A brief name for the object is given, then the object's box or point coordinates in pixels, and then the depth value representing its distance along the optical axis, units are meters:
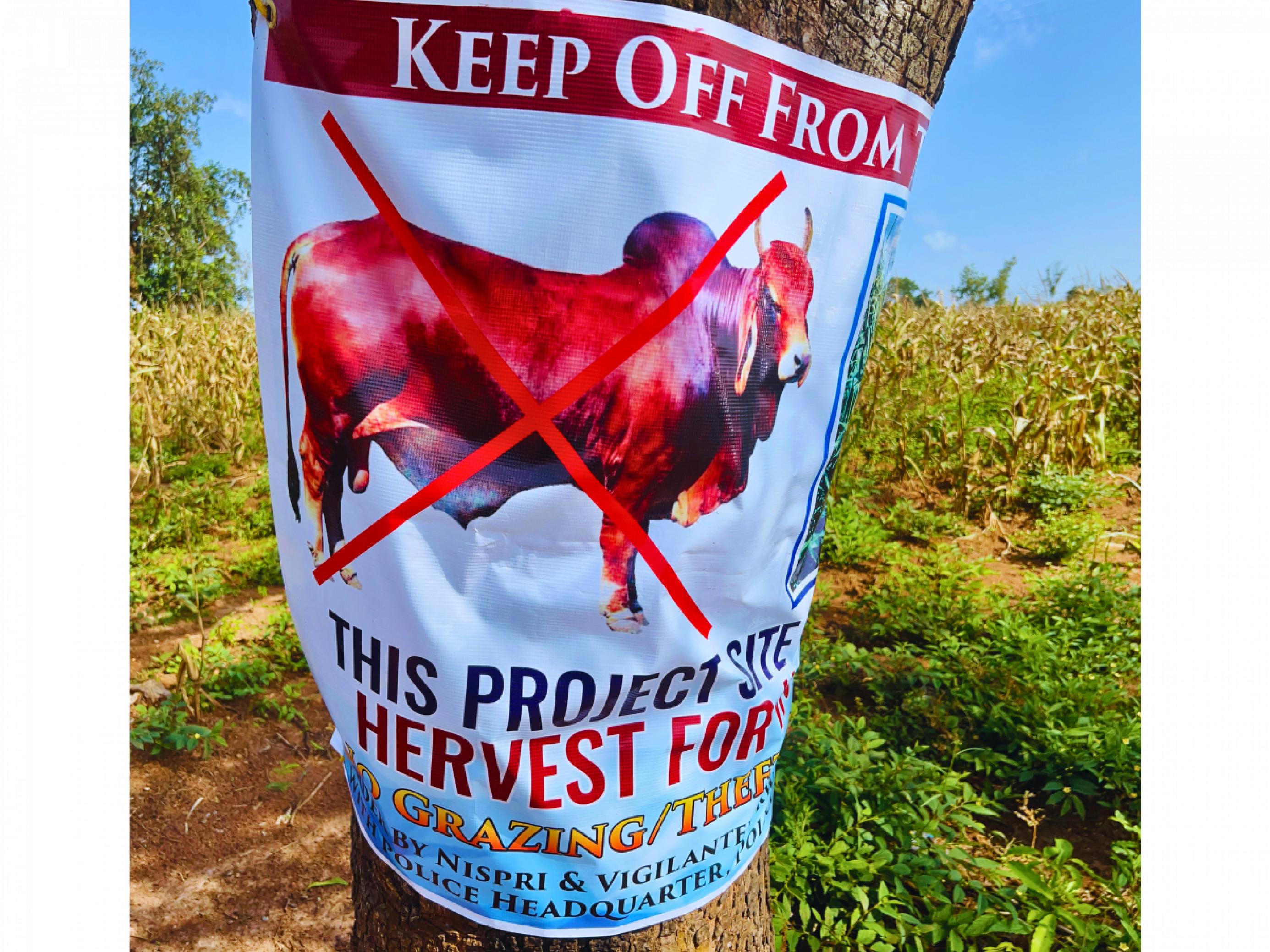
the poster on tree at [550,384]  0.81
